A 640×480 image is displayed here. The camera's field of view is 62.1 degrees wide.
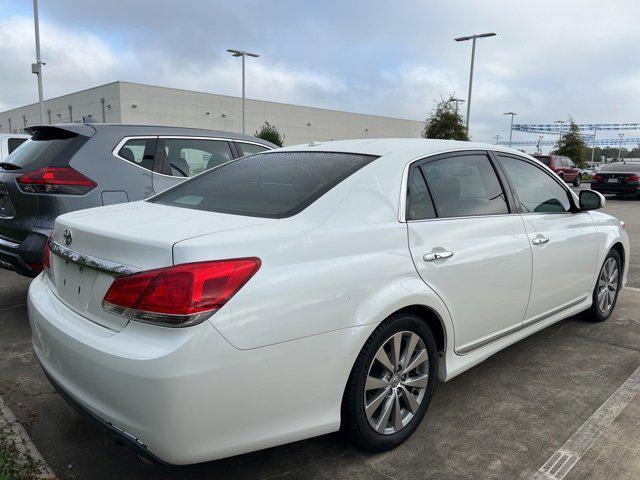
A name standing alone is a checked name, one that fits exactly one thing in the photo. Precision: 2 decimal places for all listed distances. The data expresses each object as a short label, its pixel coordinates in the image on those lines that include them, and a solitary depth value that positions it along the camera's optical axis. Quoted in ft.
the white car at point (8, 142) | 34.20
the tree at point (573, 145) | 132.67
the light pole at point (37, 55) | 63.15
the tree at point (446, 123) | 84.79
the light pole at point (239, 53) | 102.08
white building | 148.56
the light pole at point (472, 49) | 77.22
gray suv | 13.62
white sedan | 6.39
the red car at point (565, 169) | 93.16
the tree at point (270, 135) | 128.18
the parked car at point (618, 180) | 63.57
